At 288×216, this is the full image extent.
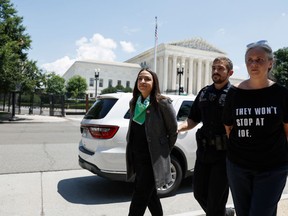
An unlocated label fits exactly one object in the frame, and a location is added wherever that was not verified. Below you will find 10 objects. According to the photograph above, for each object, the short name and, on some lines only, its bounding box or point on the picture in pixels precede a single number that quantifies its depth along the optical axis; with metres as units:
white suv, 3.57
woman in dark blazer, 2.36
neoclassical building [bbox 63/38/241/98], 73.64
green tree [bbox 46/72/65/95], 62.39
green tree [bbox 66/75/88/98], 63.02
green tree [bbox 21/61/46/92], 17.62
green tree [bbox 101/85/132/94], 59.02
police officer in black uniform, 2.27
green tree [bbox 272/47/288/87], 42.69
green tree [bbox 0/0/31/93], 16.15
